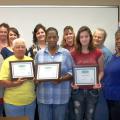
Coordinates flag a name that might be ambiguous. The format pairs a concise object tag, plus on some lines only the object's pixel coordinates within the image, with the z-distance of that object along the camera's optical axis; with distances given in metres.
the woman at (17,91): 2.24
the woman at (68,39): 2.64
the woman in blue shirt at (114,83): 2.26
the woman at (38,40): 2.59
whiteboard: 3.37
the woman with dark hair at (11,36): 2.62
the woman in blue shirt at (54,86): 2.27
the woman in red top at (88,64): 2.30
